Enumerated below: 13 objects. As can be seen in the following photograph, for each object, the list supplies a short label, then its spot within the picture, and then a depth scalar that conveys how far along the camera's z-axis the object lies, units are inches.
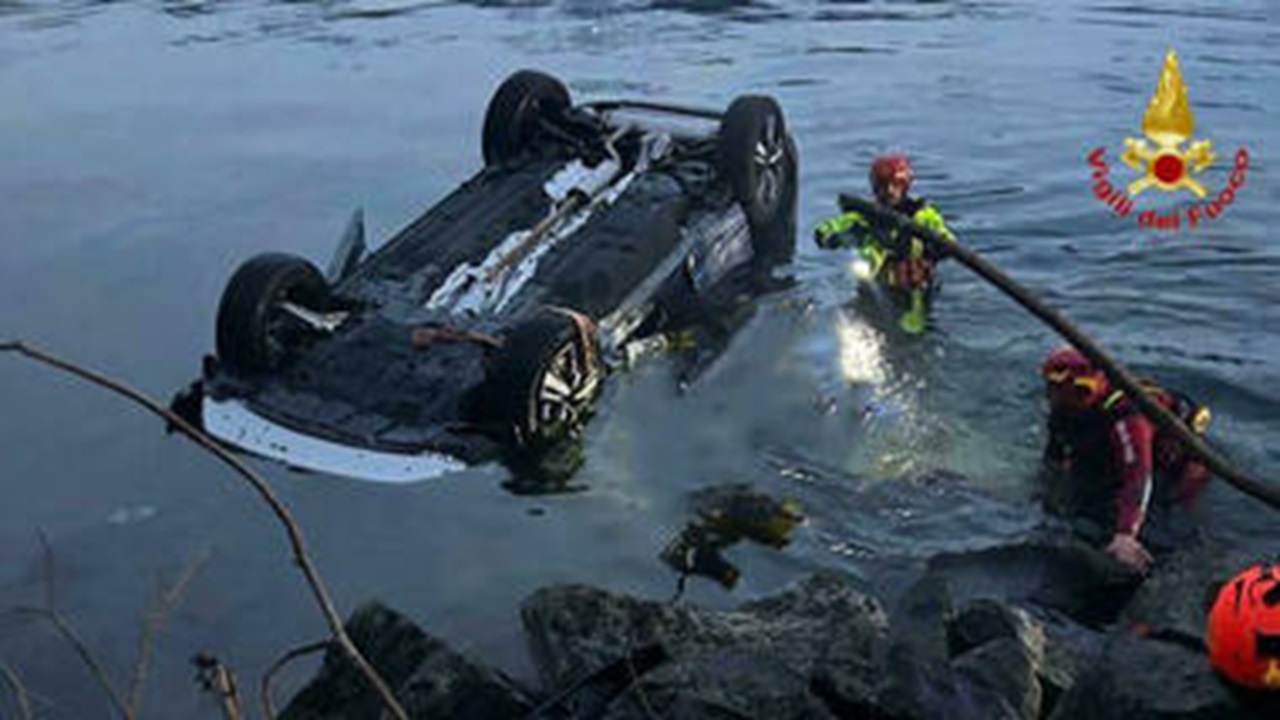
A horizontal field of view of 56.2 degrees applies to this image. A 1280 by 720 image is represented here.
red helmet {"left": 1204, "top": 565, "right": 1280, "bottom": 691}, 149.1
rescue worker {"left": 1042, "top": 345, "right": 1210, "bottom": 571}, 241.6
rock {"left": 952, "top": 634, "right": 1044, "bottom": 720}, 189.5
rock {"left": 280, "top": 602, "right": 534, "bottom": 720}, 204.5
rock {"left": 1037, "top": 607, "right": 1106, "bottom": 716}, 204.4
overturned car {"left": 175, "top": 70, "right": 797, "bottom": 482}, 298.0
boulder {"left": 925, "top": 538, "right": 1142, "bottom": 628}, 243.1
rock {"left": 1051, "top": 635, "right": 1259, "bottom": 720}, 156.9
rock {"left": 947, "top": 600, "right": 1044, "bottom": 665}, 212.1
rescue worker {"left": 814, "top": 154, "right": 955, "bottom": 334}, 378.3
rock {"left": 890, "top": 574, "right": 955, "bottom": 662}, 214.3
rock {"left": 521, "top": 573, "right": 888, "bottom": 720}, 180.4
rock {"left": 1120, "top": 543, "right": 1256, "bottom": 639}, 205.9
